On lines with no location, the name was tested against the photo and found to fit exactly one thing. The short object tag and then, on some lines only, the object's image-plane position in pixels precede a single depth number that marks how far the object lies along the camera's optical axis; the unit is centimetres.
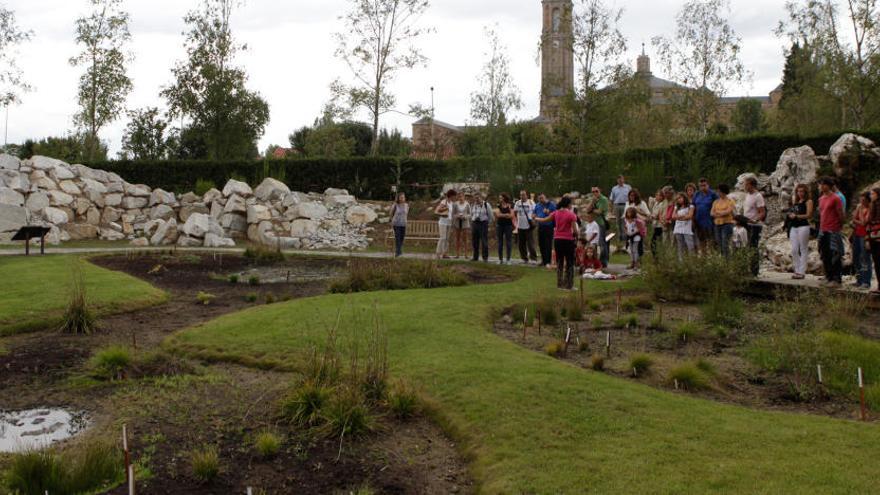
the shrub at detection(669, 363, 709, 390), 705
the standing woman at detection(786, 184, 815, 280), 1205
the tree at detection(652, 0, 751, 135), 3725
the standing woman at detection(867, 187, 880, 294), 1070
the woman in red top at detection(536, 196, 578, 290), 1257
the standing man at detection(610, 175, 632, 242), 1762
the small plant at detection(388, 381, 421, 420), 645
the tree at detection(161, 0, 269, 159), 3631
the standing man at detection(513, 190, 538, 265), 1711
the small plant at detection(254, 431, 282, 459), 552
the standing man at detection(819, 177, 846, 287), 1148
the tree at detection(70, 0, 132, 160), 3709
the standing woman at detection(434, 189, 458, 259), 1850
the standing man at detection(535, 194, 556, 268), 1620
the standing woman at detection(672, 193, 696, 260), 1333
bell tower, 3191
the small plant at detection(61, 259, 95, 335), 992
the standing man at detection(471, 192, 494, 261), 1758
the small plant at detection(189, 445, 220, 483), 511
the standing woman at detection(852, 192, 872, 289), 1106
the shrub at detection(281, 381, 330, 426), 617
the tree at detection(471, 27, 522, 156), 4562
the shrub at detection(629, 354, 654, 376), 750
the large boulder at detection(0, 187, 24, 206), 2445
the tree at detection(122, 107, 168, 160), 3894
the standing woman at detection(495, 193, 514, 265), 1702
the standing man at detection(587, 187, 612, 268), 1549
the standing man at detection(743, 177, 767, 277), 1283
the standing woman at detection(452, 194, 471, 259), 1842
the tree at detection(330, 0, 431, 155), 3784
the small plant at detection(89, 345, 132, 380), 768
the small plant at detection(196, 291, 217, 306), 1254
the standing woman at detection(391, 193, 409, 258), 1842
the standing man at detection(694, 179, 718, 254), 1346
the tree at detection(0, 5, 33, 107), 3369
